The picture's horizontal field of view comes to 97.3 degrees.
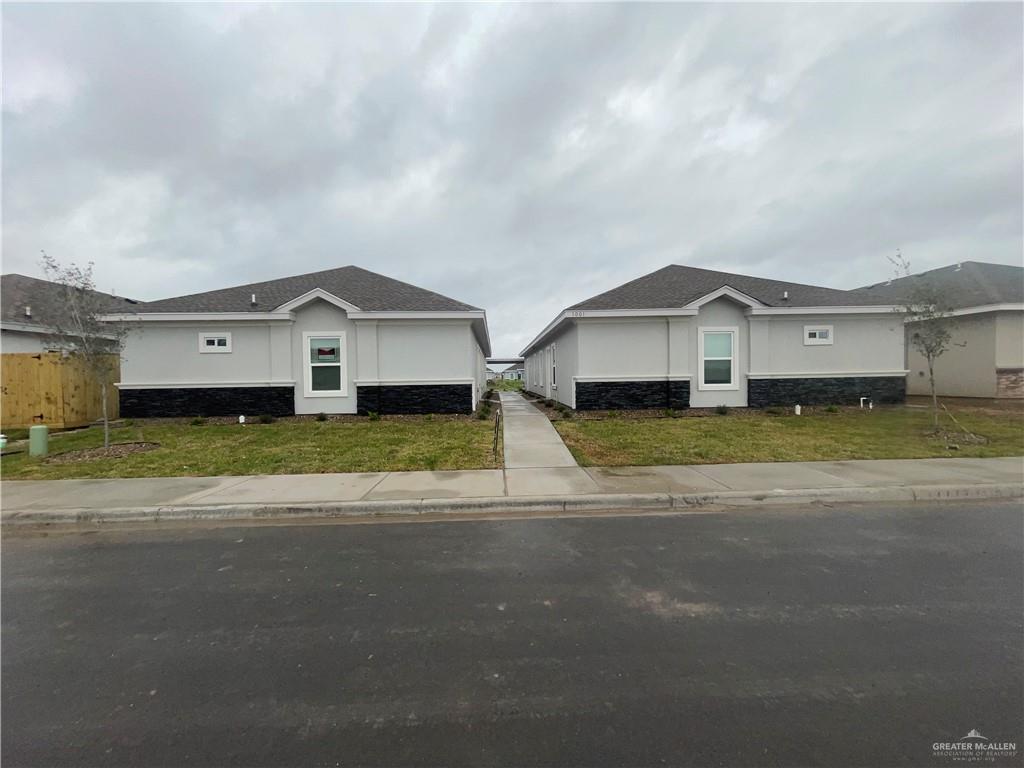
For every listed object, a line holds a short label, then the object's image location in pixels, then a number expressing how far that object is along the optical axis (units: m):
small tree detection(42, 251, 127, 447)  9.49
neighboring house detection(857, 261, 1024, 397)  15.84
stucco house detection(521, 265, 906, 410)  15.01
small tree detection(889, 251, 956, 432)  10.88
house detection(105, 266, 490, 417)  14.38
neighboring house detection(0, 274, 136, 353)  15.45
